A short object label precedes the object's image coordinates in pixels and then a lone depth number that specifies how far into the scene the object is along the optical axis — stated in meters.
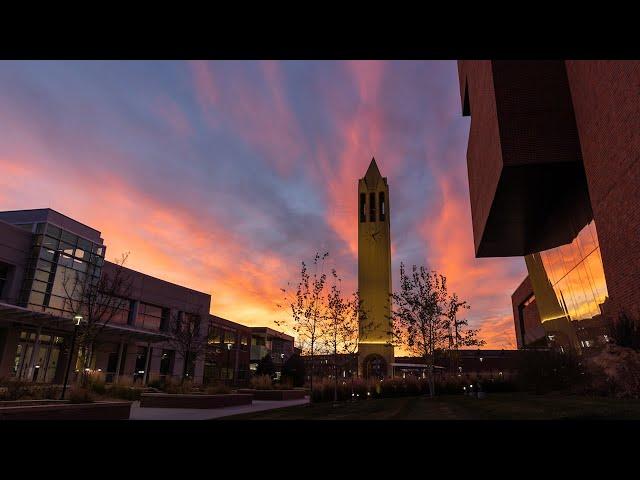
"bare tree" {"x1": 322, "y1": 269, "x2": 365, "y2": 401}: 24.38
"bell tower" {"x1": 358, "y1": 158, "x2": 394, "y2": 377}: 44.66
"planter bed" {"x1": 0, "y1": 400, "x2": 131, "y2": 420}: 10.44
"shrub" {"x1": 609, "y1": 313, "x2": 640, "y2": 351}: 11.96
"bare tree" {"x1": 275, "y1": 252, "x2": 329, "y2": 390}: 23.94
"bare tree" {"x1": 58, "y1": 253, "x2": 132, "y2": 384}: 30.73
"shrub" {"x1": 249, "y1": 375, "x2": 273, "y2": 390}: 27.92
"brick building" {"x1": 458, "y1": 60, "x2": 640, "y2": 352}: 12.98
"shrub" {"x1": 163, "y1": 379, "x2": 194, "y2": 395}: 20.70
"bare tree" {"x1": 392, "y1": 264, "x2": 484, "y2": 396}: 25.42
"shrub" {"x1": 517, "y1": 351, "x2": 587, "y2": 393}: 16.88
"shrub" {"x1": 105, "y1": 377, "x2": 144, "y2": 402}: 20.42
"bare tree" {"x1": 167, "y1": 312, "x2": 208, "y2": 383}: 27.98
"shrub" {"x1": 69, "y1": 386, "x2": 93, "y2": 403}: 12.87
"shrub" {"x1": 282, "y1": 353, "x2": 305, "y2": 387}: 37.30
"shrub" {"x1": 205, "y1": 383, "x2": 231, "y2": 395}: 20.95
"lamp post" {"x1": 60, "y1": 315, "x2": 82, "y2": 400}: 16.86
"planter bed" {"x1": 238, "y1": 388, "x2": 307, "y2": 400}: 26.34
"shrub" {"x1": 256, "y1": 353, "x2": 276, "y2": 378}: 44.81
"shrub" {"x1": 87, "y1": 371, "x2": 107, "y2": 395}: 18.14
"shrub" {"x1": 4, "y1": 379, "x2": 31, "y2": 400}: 13.12
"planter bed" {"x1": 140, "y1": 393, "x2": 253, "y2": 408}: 18.75
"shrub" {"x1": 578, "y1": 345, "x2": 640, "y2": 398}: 11.68
